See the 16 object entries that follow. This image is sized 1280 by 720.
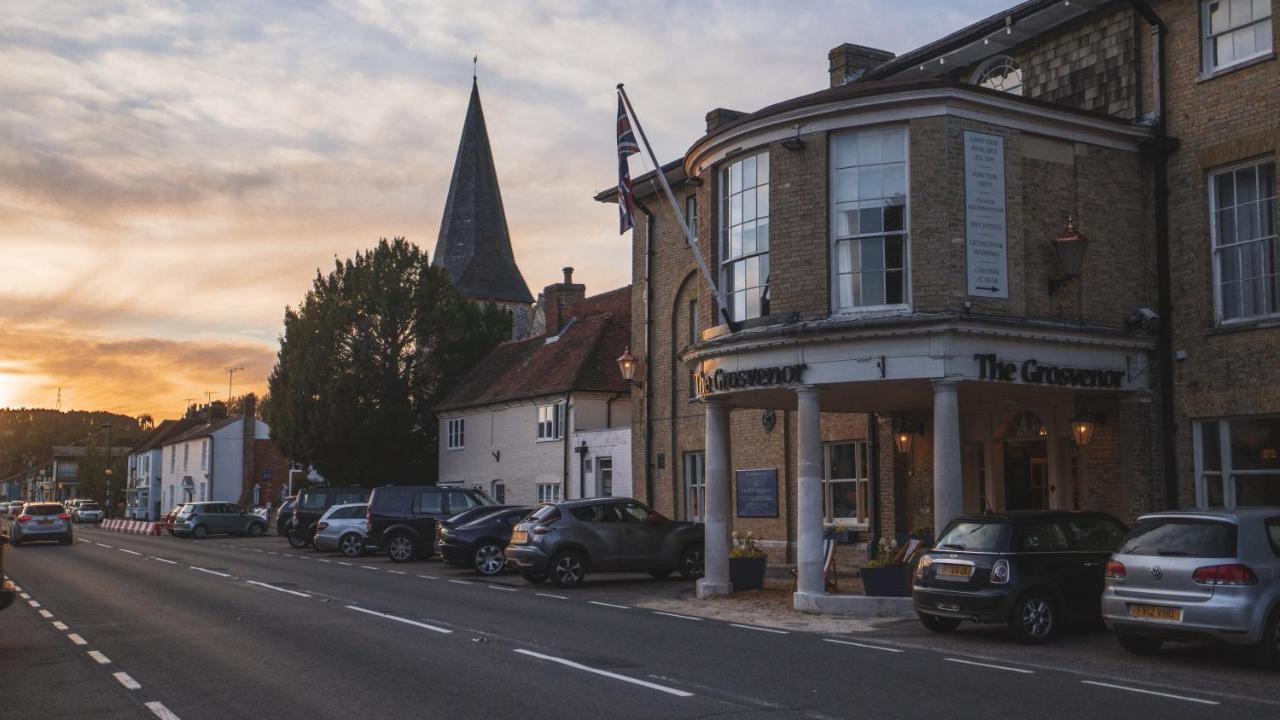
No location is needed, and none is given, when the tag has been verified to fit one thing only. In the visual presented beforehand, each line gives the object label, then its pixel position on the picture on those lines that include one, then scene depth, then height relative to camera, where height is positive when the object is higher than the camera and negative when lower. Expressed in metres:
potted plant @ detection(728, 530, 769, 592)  20.27 -1.67
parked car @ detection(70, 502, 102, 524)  76.56 -2.87
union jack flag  20.84 +5.65
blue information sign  26.30 -0.48
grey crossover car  22.11 -1.36
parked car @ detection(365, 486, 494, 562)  30.89 -1.19
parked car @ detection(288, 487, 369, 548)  38.09 -1.15
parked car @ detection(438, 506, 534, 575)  25.67 -1.60
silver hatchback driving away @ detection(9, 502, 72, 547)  42.06 -1.95
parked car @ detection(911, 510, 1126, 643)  13.68 -1.18
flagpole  18.93 +3.42
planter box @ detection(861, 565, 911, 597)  17.00 -1.56
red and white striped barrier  55.41 -2.88
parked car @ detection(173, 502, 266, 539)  48.66 -2.15
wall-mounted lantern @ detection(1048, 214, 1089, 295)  17.55 +3.34
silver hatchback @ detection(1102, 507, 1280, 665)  11.34 -1.07
